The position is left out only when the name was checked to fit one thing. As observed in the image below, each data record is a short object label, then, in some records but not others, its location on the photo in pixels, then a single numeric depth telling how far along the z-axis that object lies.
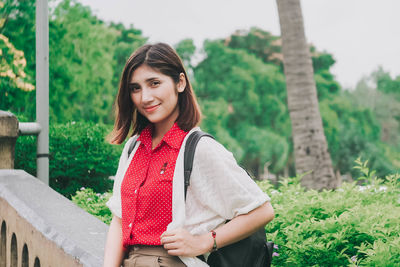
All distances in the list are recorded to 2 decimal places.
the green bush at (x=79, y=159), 5.48
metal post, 4.55
